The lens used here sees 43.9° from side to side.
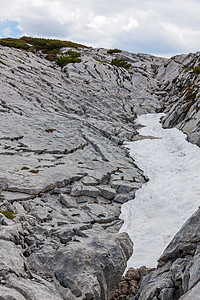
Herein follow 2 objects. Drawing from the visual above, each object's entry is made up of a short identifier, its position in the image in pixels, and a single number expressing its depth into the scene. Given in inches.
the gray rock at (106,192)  838.8
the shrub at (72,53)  2620.6
